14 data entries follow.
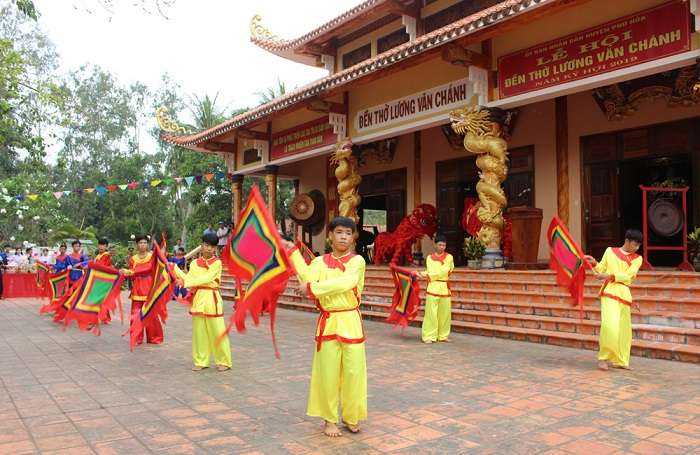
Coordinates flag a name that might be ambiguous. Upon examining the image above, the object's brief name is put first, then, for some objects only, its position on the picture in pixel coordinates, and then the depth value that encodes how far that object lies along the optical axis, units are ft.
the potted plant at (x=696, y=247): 24.60
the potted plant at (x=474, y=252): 32.86
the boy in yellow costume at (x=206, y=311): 18.76
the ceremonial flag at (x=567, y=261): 19.49
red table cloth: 53.83
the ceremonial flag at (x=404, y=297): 25.70
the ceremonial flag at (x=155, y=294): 21.45
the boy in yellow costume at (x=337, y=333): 11.77
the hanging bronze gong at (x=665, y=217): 27.20
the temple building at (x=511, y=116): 25.84
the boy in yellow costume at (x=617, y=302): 17.73
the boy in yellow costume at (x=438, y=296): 24.06
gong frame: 25.96
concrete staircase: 20.04
